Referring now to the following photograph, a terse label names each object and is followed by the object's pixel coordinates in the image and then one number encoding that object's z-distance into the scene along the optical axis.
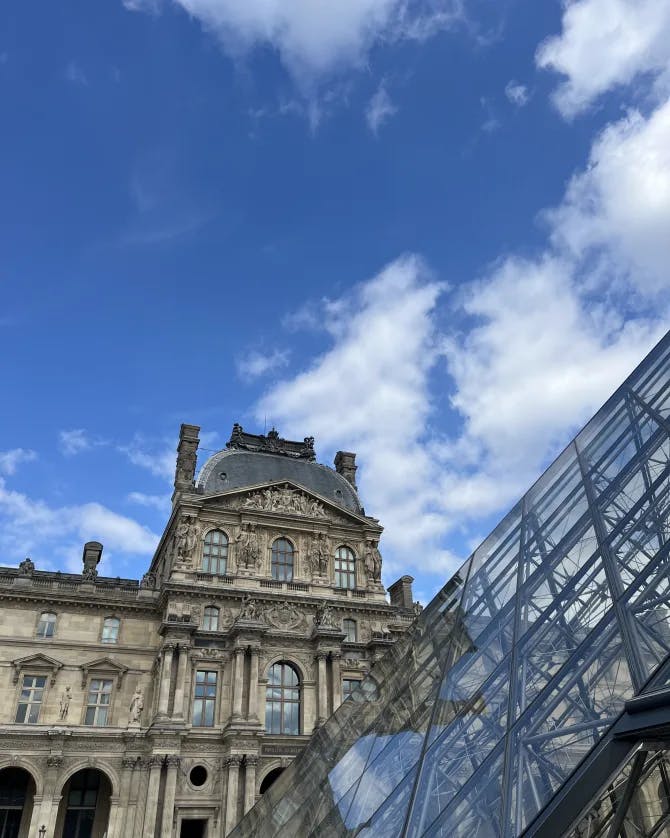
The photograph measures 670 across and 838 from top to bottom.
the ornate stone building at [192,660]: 27.89
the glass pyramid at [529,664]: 6.54
